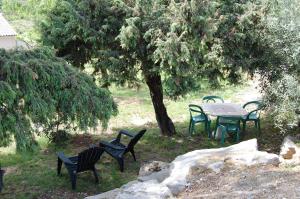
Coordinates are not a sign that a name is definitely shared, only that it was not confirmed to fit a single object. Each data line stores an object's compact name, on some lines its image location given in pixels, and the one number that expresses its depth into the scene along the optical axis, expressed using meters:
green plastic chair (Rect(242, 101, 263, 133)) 10.47
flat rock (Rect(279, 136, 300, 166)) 7.04
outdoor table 10.06
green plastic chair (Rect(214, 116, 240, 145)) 10.27
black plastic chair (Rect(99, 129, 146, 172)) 8.45
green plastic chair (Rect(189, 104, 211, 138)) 10.86
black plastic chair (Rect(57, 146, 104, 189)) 7.51
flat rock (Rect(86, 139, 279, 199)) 6.15
